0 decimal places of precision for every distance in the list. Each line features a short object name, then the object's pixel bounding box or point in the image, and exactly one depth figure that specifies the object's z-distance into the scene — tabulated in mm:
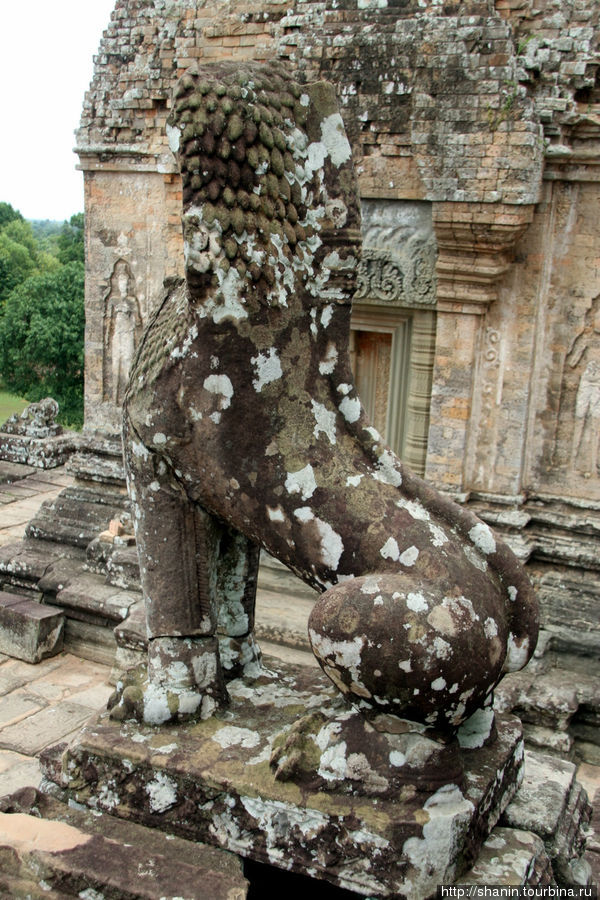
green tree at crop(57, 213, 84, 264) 29636
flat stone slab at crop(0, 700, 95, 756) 5059
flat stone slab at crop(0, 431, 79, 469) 10109
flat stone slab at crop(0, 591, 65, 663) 6160
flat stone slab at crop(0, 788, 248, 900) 2701
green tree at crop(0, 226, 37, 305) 29078
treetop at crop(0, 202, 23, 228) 47938
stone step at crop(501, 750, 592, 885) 3113
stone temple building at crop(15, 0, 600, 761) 5469
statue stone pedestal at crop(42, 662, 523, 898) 2646
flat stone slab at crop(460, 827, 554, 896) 2771
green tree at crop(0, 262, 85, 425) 19141
